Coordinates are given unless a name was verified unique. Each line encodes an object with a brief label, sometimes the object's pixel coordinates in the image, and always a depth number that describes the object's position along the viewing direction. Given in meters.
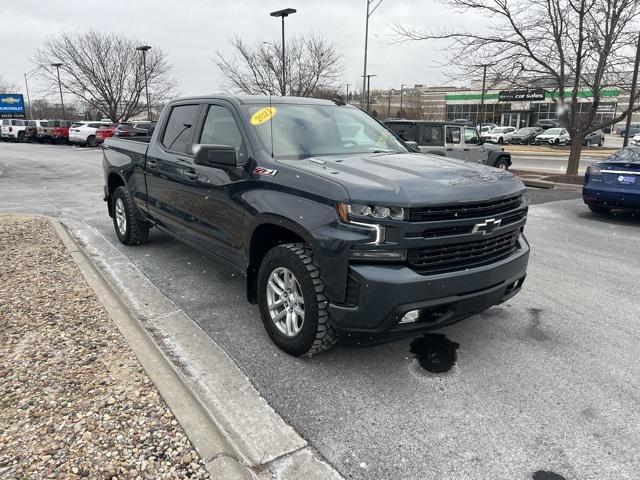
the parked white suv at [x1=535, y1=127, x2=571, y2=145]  38.47
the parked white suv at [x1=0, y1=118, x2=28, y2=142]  39.40
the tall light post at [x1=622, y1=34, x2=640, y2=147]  12.53
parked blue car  8.23
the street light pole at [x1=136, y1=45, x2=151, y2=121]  35.81
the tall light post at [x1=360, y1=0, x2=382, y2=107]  21.07
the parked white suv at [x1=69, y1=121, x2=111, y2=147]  31.30
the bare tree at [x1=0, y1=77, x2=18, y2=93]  78.16
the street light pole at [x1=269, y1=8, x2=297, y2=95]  21.98
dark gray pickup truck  2.90
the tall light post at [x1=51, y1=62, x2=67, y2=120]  38.08
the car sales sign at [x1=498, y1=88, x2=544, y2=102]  14.20
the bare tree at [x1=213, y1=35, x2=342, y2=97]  27.20
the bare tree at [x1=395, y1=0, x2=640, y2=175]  12.23
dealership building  62.03
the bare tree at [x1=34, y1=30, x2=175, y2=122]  37.88
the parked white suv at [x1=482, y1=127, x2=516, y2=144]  41.53
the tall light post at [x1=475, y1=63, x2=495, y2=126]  13.56
